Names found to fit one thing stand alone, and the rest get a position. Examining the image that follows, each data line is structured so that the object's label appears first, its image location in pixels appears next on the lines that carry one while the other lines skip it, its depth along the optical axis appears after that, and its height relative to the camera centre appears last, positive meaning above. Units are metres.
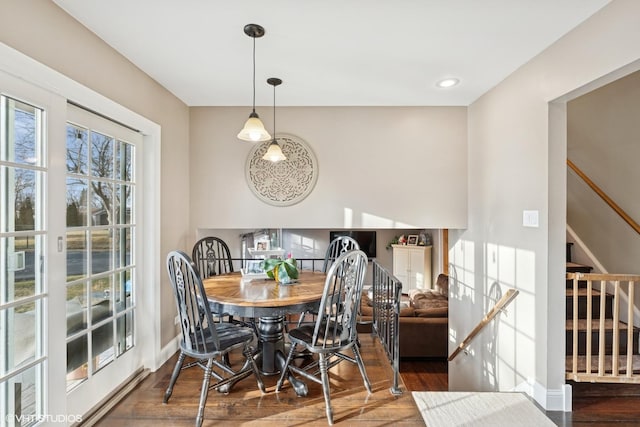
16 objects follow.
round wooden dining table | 2.08 -0.56
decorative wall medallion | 3.57 +0.42
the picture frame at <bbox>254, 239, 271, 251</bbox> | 3.00 -0.30
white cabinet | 7.91 -1.30
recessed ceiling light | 2.86 +1.12
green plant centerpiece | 2.60 -0.45
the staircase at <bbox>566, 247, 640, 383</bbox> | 2.26 -0.97
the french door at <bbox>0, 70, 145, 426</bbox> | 1.59 -0.26
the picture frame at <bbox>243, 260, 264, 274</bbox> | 2.82 -0.46
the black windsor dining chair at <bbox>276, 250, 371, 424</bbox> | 2.00 -0.75
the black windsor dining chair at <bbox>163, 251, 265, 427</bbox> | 1.93 -0.69
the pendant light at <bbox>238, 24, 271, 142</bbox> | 2.27 +0.55
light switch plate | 2.42 -0.05
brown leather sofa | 4.62 -1.65
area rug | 2.13 -1.34
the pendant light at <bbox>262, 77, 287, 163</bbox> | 2.83 +0.51
